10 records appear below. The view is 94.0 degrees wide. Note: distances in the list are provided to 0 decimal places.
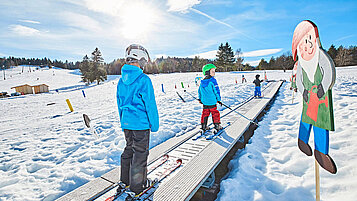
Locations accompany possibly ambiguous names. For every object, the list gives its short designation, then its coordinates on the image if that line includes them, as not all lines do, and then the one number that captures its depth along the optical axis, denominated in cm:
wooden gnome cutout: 174
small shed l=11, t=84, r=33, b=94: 4119
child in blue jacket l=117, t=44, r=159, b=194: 250
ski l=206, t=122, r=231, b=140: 470
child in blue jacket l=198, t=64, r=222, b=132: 492
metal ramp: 271
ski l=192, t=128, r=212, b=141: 482
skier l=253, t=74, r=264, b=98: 1118
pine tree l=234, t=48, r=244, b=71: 6944
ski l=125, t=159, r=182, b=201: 257
